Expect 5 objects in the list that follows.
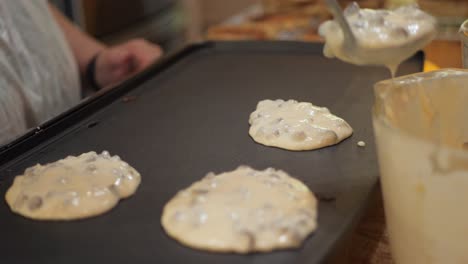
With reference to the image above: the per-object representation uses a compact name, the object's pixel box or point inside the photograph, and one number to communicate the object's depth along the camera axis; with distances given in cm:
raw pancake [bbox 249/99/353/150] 84
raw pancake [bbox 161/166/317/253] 61
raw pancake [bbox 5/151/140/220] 71
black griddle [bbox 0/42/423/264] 63
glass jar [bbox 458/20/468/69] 79
